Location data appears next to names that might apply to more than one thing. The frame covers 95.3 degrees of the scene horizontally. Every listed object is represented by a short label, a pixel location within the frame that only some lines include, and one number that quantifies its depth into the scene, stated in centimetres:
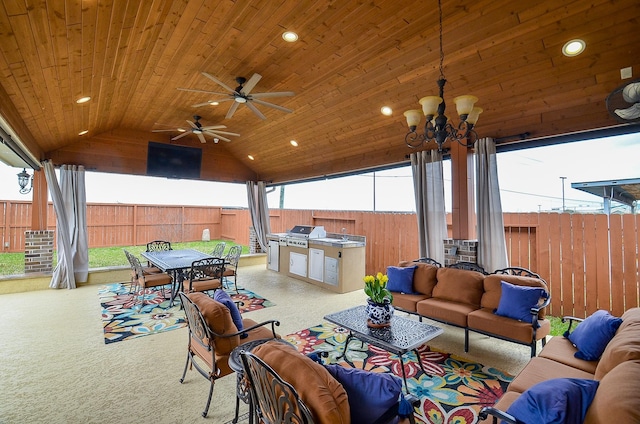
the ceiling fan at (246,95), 336
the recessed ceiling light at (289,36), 294
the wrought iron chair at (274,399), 114
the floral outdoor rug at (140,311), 369
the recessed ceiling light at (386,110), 415
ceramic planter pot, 274
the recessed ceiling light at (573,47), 256
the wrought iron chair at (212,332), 215
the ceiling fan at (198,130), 504
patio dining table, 433
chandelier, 228
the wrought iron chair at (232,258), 512
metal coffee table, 240
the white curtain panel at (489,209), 393
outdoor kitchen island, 558
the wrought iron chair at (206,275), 432
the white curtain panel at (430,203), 455
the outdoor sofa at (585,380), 117
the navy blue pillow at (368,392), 131
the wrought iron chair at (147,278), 450
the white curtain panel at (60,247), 550
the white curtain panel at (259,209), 834
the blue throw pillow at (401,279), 392
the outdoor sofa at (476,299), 286
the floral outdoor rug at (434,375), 219
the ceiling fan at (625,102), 223
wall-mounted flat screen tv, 662
